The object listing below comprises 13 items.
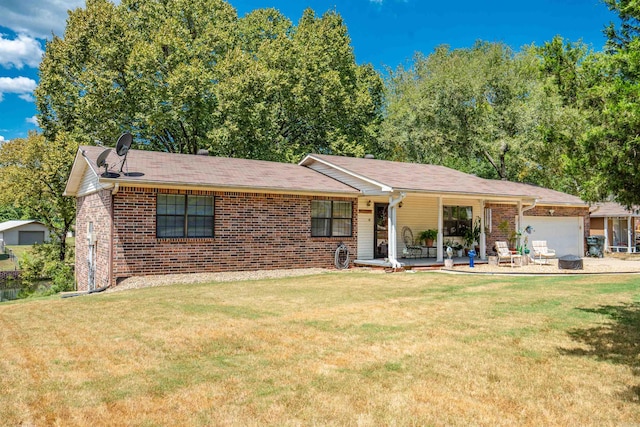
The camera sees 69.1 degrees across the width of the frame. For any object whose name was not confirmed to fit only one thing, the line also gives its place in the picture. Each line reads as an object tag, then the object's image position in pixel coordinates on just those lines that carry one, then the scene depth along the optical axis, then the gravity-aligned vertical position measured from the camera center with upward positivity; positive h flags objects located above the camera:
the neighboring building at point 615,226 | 29.14 +0.82
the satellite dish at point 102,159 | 12.83 +2.06
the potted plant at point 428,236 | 19.08 +0.02
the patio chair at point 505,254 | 17.48 -0.64
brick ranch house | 13.15 +0.85
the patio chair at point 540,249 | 18.72 -0.49
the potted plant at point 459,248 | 19.58 -0.47
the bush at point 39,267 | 25.46 -1.94
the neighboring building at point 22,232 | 49.62 +0.07
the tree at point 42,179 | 26.14 +3.26
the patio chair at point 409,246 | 18.64 -0.39
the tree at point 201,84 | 24.84 +8.51
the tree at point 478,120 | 27.81 +7.44
